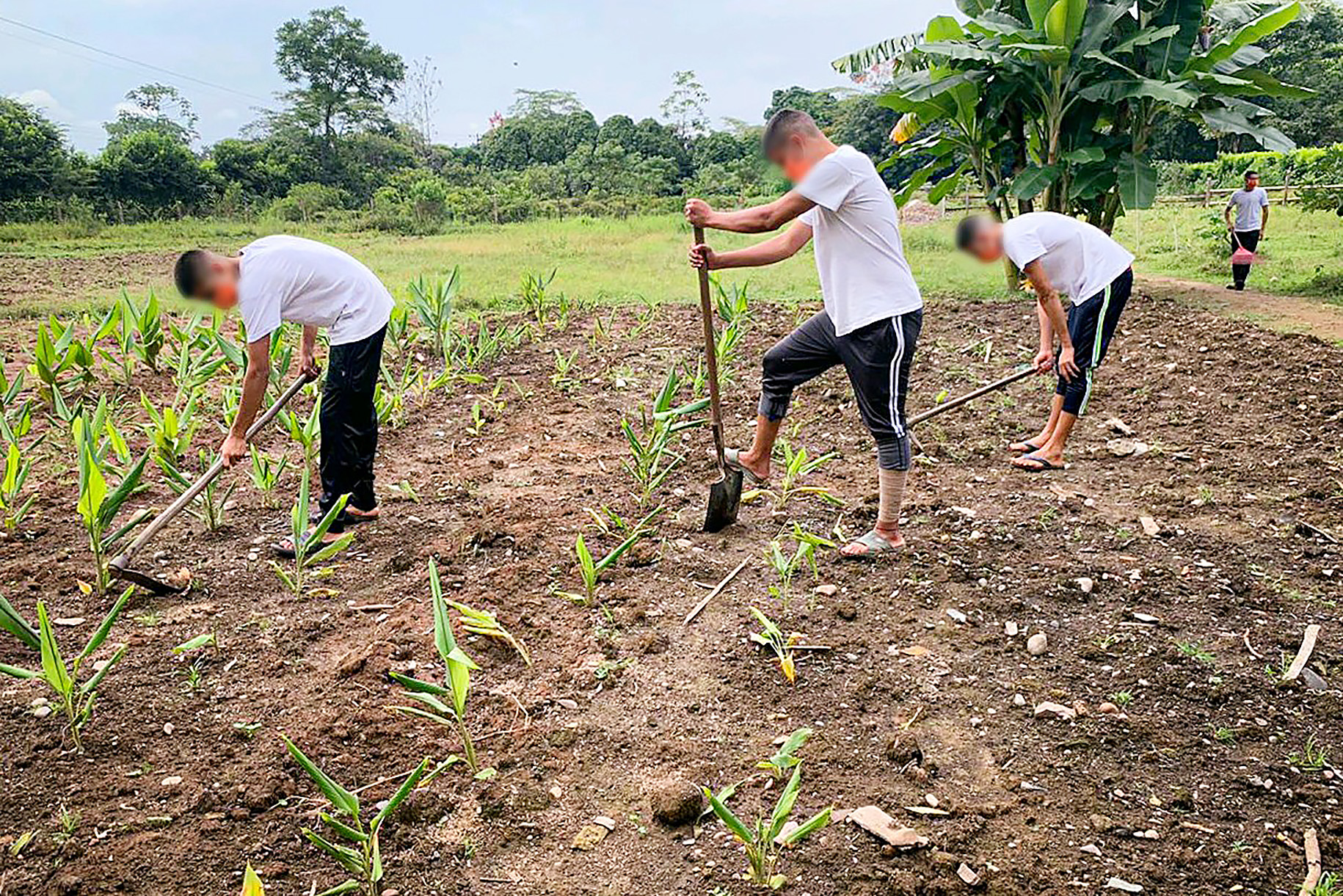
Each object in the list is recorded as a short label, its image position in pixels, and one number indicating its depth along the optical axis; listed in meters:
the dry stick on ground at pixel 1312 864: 2.06
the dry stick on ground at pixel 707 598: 3.26
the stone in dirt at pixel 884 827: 2.22
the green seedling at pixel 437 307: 6.44
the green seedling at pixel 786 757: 2.37
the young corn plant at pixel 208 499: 3.71
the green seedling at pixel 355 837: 1.99
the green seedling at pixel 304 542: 3.33
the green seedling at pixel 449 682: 2.32
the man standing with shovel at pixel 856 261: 3.42
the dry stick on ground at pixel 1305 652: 2.84
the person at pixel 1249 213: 9.82
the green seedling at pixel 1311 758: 2.46
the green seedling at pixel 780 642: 2.88
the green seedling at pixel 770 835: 2.03
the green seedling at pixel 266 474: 4.08
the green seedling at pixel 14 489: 3.64
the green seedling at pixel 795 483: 4.08
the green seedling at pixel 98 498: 3.03
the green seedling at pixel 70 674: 2.44
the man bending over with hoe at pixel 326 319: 3.60
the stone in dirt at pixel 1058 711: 2.70
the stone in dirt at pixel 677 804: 2.31
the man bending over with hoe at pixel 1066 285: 4.19
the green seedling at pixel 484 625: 2.80
